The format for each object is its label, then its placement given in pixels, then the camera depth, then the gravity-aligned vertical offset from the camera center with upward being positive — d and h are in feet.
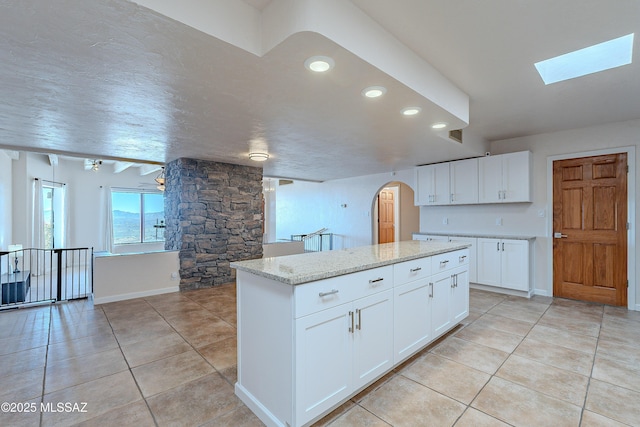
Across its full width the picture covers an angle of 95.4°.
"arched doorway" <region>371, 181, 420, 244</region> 27.12 +0.14
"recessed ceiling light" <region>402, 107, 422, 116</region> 8.49 +3.13
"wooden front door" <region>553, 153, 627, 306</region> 12.65 -0.59
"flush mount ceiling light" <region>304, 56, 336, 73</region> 5.76 +3.10
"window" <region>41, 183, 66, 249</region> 22.67 +0.00
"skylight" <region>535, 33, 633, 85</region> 7.62 +4.31
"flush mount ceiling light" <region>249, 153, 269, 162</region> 14.70 +3.02
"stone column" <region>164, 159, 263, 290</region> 16.31 -0.11
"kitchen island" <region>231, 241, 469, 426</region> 5.31 -2.35
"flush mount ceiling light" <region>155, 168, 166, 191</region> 20.77 +2.37
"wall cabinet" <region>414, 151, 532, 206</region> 14.48 +1.92
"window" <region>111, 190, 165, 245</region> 27.30 -0.09
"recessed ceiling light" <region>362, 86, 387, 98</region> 7.11 +3.11
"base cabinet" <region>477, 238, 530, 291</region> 14.15 -2.40
